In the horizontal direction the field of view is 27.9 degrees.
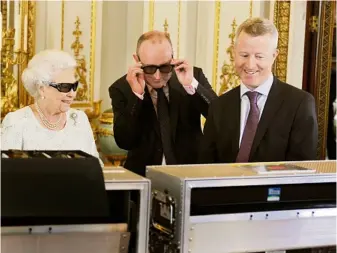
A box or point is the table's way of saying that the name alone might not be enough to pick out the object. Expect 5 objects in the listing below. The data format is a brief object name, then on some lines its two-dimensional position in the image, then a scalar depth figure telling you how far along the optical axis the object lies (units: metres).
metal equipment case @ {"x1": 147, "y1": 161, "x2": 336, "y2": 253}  2.06
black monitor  1.87
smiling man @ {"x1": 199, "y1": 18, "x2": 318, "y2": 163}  2.68
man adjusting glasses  3.19
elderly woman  2.95
